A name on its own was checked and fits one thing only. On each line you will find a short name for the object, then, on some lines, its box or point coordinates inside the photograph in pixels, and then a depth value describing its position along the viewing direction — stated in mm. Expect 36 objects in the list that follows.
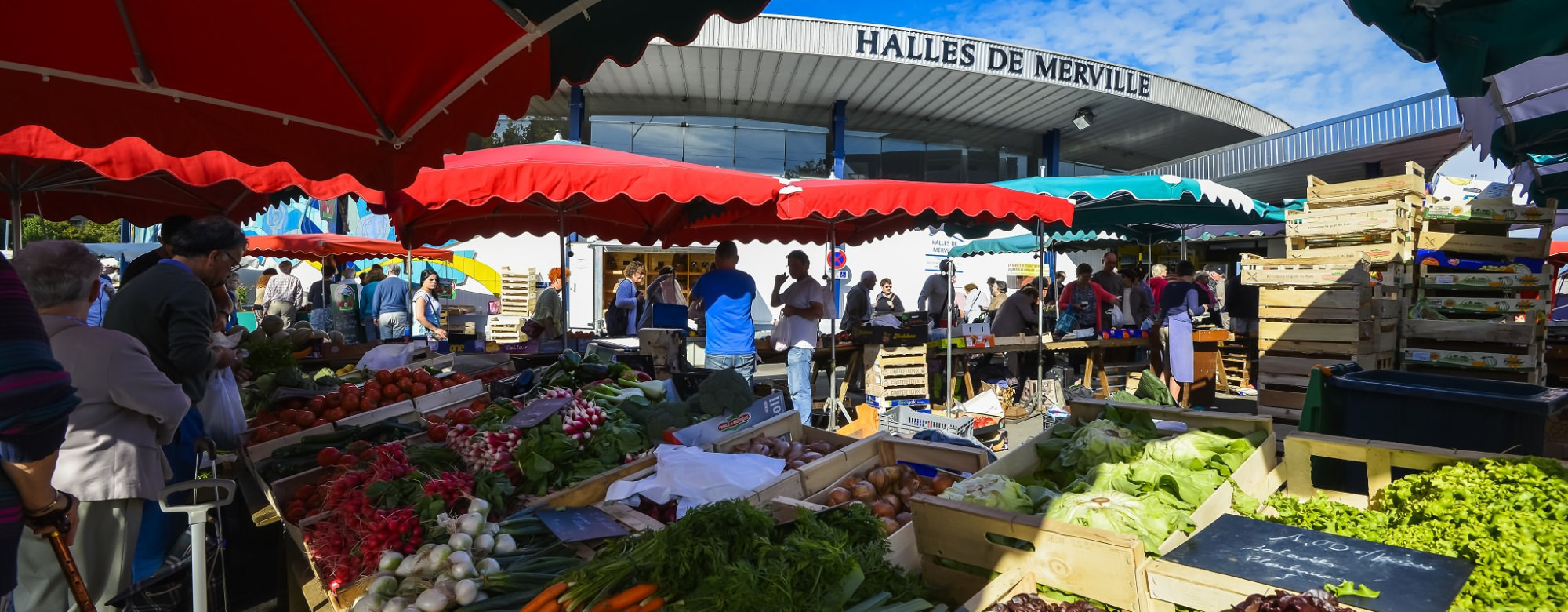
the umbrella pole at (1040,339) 8148
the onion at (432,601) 2346
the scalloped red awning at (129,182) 4207
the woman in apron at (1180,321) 8680
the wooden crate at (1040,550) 2115
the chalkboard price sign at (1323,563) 1775
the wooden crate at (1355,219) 5998
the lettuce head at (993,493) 2545
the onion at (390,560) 2543
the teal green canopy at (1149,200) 7609
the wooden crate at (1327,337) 5742
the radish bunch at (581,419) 3631
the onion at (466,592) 2381
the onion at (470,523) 2689
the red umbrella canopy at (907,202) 6016
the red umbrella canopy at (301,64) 2582
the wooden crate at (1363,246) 6027
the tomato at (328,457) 3578
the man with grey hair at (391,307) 10438
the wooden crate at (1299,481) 1948
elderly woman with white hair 2783
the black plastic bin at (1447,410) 3018
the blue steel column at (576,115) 17438
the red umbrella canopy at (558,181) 4902
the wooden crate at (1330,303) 5695
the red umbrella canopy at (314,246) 11422
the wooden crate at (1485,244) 6082
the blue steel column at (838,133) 19438
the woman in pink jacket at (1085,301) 9898
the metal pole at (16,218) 5812
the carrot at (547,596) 2205
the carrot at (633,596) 2084
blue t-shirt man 6586
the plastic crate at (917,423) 5039
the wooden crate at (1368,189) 6000
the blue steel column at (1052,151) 22016
